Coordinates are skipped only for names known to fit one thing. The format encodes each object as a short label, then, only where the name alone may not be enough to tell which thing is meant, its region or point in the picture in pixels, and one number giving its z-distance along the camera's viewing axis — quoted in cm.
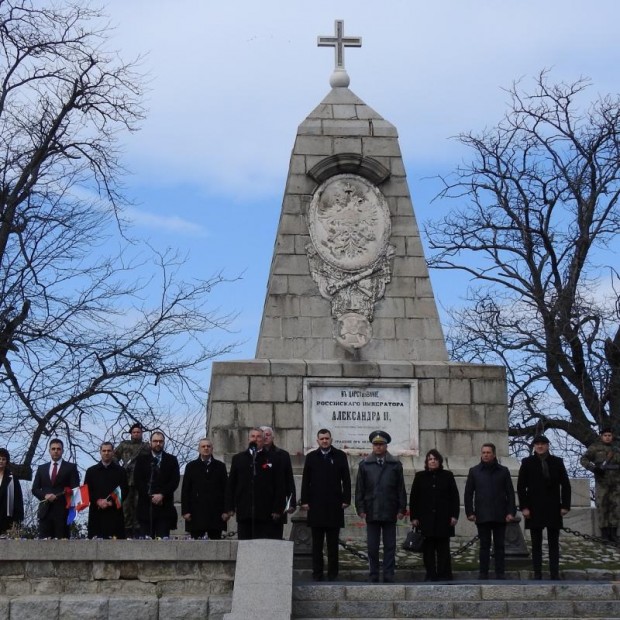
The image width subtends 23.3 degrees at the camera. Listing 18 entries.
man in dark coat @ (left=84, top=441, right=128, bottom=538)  1409
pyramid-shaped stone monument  1770
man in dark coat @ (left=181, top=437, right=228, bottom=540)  1437
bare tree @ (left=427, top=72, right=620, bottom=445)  2408
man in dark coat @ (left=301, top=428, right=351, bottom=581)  1393
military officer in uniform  1386
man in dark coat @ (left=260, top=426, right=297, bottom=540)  1416
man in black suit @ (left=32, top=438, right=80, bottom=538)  1409
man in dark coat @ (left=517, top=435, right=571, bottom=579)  1420
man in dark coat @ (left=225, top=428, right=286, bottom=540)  1409
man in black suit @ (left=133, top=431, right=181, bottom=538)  1438
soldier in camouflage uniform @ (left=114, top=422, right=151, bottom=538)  1544
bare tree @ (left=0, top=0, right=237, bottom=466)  2048
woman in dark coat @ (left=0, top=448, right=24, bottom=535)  1402
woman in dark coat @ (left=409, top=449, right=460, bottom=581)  1400
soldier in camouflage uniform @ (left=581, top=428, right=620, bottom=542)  1680
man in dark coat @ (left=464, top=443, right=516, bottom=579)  1421
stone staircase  1250
